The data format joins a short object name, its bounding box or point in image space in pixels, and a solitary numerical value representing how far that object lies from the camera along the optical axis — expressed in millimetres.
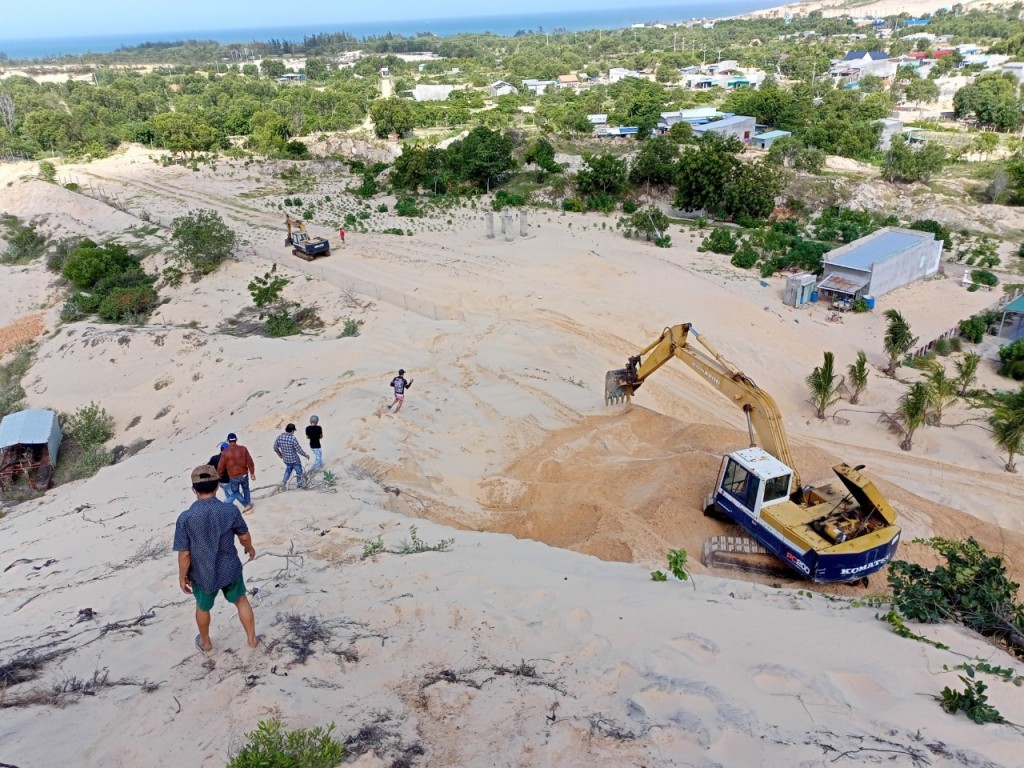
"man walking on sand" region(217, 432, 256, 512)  9578
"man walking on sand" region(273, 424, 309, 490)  10367
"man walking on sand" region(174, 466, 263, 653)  5598
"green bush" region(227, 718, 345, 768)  4445
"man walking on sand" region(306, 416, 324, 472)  11016
